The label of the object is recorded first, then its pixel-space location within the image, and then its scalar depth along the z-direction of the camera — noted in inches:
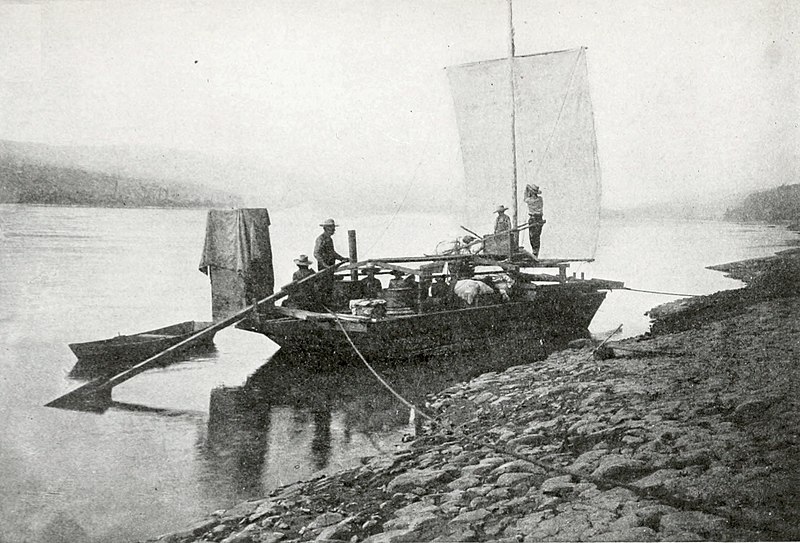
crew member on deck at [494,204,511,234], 457.7
